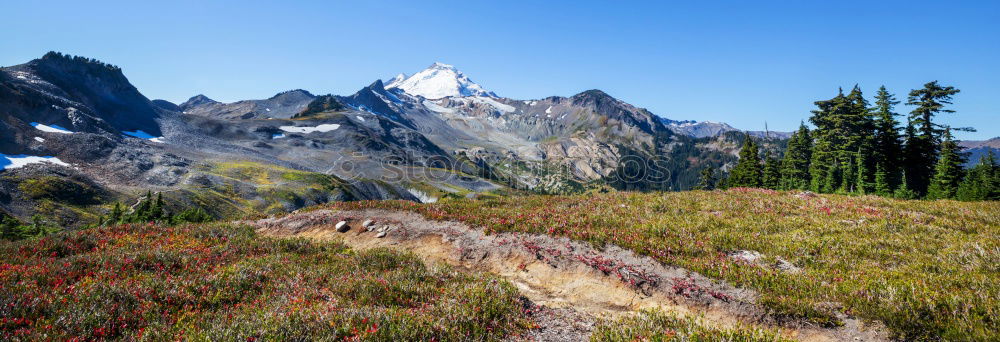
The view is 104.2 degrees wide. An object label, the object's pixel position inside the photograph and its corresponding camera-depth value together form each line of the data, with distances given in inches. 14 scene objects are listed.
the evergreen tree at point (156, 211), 1268.5
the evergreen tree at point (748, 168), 2669.8
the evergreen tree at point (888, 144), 1995.6
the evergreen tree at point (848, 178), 2009.1
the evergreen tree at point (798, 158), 2539.4
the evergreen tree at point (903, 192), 1724.9
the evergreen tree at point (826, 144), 2153.1
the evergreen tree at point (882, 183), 1884.5
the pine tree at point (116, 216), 1225.6
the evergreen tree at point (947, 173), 1846.7
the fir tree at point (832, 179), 2098.9
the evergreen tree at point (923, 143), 1957.4
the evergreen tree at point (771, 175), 2652.6
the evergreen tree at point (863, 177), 1927.9
